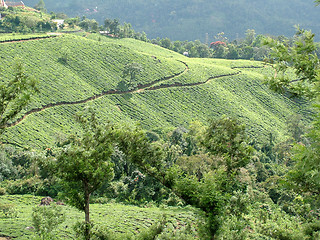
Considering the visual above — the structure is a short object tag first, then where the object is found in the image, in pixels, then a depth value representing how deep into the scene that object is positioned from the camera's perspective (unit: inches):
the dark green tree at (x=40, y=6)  6155.5
